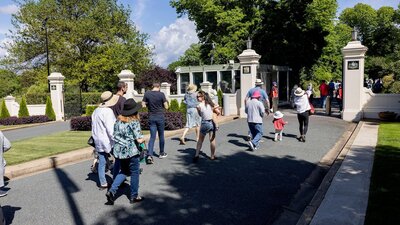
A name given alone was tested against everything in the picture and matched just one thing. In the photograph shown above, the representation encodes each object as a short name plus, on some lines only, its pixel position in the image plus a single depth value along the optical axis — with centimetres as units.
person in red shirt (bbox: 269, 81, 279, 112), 1805
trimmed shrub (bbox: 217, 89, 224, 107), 1877
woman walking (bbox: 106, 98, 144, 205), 545
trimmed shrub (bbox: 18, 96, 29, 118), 2214
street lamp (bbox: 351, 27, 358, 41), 1548
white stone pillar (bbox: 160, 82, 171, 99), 2233
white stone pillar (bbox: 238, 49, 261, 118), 1684
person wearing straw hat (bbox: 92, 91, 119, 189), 632
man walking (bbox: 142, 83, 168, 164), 818
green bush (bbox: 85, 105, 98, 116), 1875
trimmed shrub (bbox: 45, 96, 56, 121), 2164
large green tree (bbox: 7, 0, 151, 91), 3250
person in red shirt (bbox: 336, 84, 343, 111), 1869
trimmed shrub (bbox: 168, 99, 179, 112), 1533
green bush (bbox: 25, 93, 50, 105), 2519
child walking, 1050
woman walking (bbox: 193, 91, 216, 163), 798
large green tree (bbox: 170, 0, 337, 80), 2628
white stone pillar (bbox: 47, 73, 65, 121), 2173
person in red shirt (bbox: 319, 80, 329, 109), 1927
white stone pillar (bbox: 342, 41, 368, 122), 1492
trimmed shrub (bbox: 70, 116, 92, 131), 1442
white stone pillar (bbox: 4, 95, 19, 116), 2348
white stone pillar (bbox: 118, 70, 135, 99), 1820
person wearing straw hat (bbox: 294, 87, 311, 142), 1029
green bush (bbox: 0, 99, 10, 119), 2220
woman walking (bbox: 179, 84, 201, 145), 1048
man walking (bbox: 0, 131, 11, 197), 576
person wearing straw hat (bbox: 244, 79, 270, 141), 993
